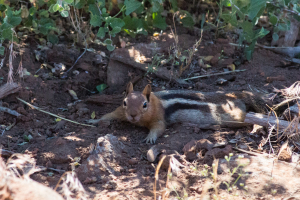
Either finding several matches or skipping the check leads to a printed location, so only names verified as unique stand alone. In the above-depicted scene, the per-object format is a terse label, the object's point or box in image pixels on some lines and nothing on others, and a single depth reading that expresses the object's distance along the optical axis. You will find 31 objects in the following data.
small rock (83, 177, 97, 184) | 6.98
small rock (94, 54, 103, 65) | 12.41
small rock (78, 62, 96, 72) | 12.21
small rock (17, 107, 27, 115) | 9.85
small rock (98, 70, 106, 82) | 12.28
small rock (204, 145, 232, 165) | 7.69
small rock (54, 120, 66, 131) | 9.78
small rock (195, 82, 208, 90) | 12.12
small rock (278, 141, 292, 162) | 7.51
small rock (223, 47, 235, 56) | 13.34
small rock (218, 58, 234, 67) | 12.92
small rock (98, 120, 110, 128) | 10.19
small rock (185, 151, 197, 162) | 7.97
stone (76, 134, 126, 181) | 7.29
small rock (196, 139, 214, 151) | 8.13
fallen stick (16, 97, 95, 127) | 10.22
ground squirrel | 10.66
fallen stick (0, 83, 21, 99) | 9.97
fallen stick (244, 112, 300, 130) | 8.62
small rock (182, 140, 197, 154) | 8.13
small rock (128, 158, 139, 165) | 7.96
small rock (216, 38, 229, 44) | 13.66
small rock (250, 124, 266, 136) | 8.98
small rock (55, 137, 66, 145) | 8.33
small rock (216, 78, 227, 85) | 12.30
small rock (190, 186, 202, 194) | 6.64
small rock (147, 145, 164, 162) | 8.02
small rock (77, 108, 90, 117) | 10.71
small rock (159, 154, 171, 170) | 7.41
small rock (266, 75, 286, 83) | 11.96
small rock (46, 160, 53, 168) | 7.49
